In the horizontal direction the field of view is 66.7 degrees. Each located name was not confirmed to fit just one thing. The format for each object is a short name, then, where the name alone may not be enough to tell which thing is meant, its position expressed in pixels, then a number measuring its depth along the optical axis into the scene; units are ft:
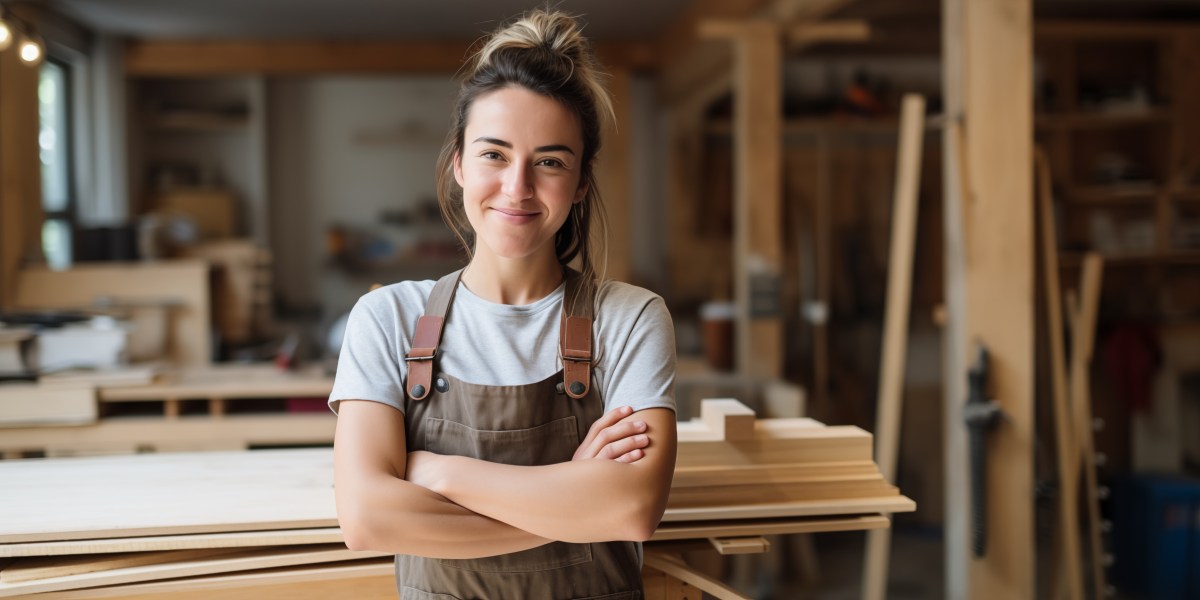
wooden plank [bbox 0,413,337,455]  10.71
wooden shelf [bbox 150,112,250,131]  23.79
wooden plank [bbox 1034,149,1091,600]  10.68
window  20.56
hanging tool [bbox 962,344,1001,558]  9.86
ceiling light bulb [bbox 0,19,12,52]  9.40
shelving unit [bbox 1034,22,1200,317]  20.44
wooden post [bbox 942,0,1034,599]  9.85
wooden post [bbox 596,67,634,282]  23.56
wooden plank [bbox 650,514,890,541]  6.28
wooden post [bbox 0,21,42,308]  14.57
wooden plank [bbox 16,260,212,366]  15.49
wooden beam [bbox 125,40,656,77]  23.45
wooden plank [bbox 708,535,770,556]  6.09
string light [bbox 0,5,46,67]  9.51
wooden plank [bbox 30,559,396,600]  5.91
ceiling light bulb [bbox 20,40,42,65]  10.01
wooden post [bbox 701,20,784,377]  15.17
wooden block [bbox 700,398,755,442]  6.59
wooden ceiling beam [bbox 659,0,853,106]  14.62
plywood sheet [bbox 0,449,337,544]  5.93
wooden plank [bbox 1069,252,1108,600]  11.37
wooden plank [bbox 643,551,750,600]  6.01
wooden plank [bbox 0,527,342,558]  5.78
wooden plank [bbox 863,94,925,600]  10.72
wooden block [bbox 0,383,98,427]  10.44
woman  4.80
